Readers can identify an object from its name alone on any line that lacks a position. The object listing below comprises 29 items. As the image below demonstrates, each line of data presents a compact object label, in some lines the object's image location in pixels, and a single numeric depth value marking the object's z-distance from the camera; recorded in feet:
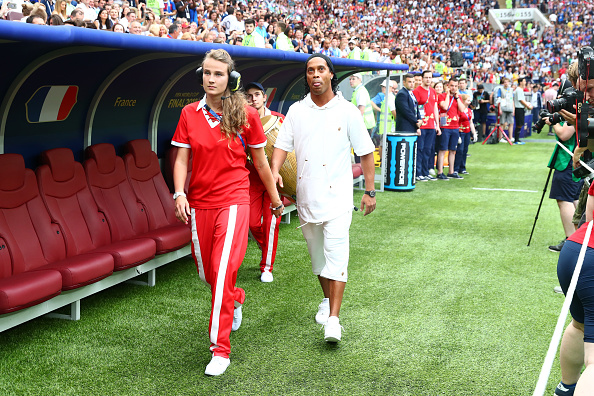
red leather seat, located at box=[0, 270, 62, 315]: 12.35
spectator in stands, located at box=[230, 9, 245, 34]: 48.65
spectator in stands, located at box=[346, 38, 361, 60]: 51.57
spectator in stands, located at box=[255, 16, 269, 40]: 45.70
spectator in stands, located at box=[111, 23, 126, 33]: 26.70
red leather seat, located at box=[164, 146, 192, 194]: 22.79
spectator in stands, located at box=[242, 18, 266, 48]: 37.91
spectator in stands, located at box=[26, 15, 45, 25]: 21.22
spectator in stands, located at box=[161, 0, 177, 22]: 46.01
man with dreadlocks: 13.17
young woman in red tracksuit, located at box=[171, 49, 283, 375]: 11.88
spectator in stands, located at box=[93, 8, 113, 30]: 31.55
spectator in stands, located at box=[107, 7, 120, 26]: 33.79
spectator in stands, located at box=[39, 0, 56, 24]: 32.17
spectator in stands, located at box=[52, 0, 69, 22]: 30.22
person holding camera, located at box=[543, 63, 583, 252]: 20.10
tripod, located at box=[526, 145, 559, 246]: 20.08
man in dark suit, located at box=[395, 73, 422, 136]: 34.78
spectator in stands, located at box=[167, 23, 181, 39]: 32.35
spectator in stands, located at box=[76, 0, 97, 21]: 33.25
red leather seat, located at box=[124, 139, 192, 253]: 19.70
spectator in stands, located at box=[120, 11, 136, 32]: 36.19
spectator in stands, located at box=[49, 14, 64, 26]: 22.26
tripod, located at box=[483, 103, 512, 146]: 65.31
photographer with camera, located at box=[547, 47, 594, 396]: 7.85
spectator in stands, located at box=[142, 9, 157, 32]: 34.60
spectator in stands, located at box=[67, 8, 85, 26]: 24.45
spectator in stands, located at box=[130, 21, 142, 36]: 28.24
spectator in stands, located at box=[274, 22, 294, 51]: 40.39
